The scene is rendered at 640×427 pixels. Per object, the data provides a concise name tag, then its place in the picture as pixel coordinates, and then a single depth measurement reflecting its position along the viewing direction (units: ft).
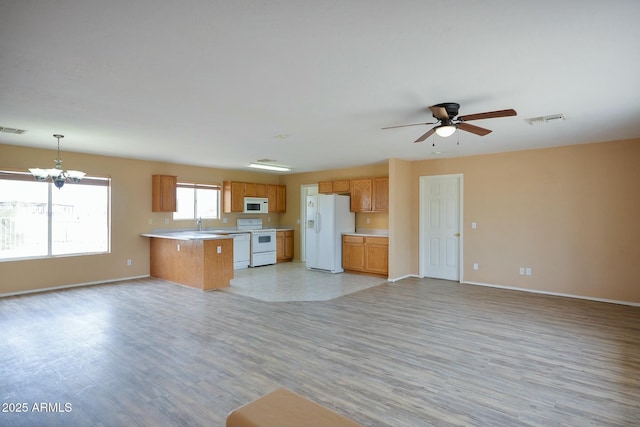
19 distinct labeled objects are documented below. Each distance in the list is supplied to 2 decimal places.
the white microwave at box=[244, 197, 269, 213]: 29.01
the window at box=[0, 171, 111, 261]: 18.25
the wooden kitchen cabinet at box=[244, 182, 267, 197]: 29.05
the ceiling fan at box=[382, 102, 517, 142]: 10.25
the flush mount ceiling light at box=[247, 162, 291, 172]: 25.04
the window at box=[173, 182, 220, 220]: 25.49
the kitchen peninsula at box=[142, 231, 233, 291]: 19.55
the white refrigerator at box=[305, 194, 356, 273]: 25.34
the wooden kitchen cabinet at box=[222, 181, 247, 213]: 27.89
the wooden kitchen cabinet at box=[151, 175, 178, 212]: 23.35
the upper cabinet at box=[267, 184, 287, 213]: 31.22
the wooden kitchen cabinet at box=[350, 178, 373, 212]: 25.36
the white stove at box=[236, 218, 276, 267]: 27.71
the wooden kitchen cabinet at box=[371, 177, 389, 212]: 24.52
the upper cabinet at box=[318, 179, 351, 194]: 26.86
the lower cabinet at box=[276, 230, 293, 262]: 30.30
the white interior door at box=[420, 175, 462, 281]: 22.29
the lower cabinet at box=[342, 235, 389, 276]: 23.85
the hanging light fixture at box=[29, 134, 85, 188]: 15.78
